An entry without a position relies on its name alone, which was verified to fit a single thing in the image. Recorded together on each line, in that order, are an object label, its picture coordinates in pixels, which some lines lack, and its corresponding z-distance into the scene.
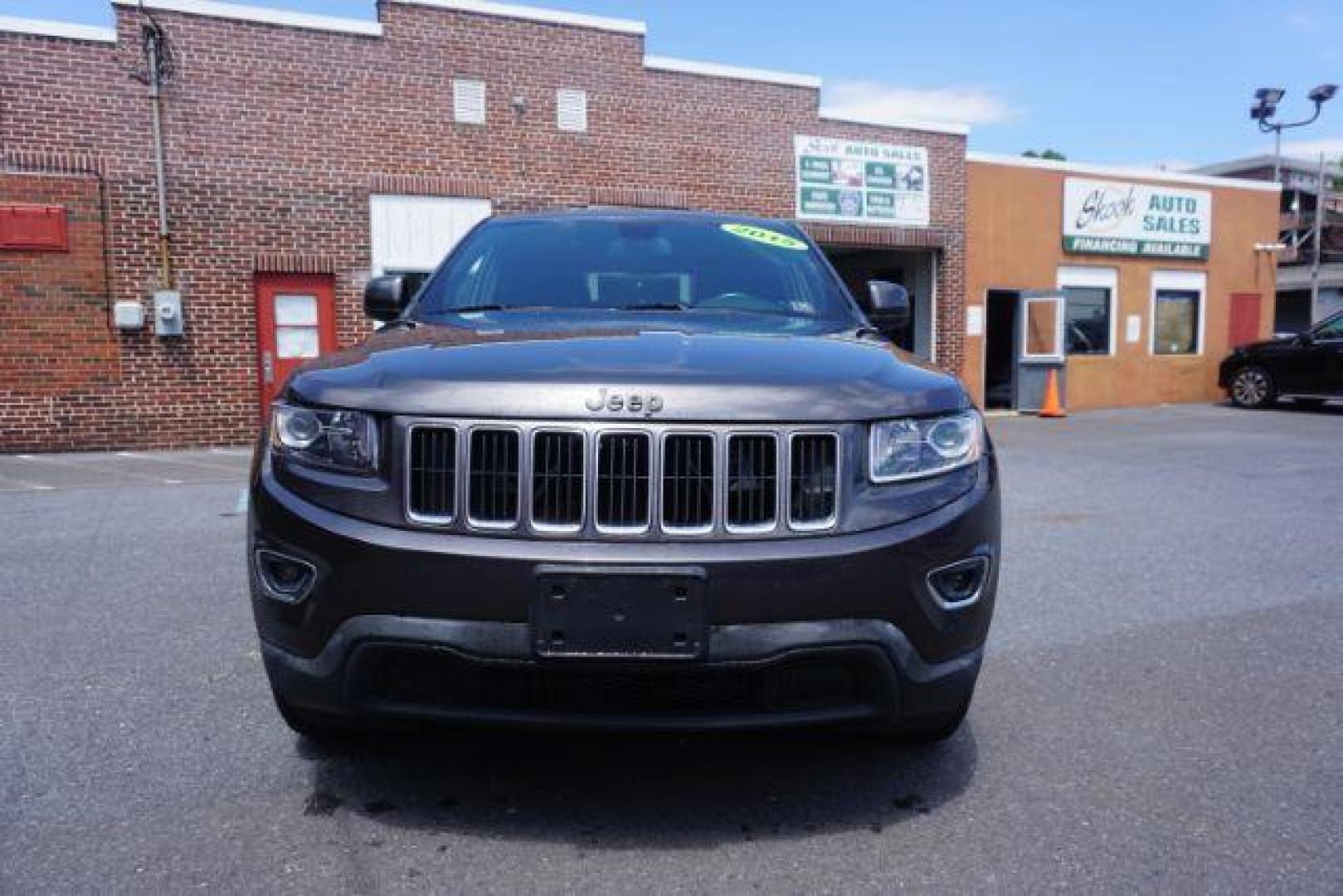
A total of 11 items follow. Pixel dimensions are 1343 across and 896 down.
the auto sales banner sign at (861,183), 15.17
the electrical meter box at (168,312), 11.50
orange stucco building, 17.27
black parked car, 16.72
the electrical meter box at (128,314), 11.36
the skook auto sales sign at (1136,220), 18.03
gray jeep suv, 2.14
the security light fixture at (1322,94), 24.31
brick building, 11.12
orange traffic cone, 17.06
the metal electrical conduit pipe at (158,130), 11.24
